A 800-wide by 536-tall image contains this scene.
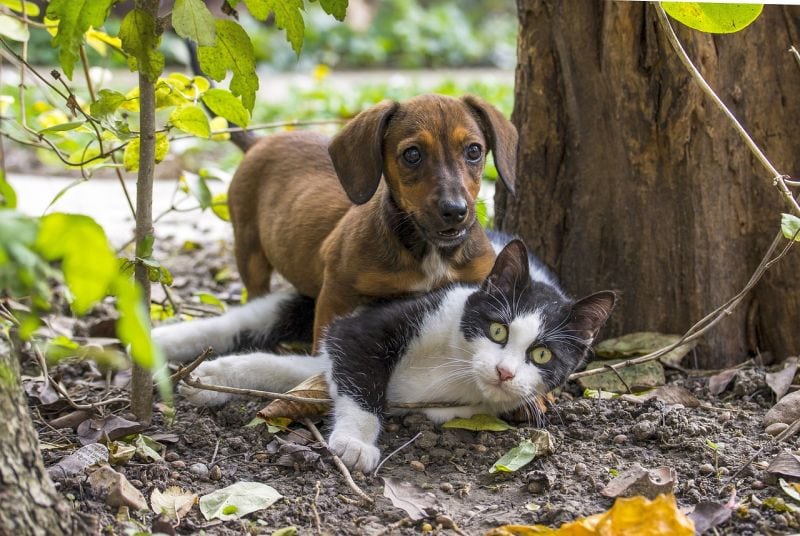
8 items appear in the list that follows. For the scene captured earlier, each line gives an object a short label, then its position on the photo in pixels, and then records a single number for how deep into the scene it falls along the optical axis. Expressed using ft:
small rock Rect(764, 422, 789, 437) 10.07
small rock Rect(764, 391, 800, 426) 10.32
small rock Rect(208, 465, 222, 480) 9.07
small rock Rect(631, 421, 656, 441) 9.89
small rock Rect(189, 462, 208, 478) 9.06
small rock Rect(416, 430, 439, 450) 10.07
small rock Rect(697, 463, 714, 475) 9.06
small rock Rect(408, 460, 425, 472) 9.57
